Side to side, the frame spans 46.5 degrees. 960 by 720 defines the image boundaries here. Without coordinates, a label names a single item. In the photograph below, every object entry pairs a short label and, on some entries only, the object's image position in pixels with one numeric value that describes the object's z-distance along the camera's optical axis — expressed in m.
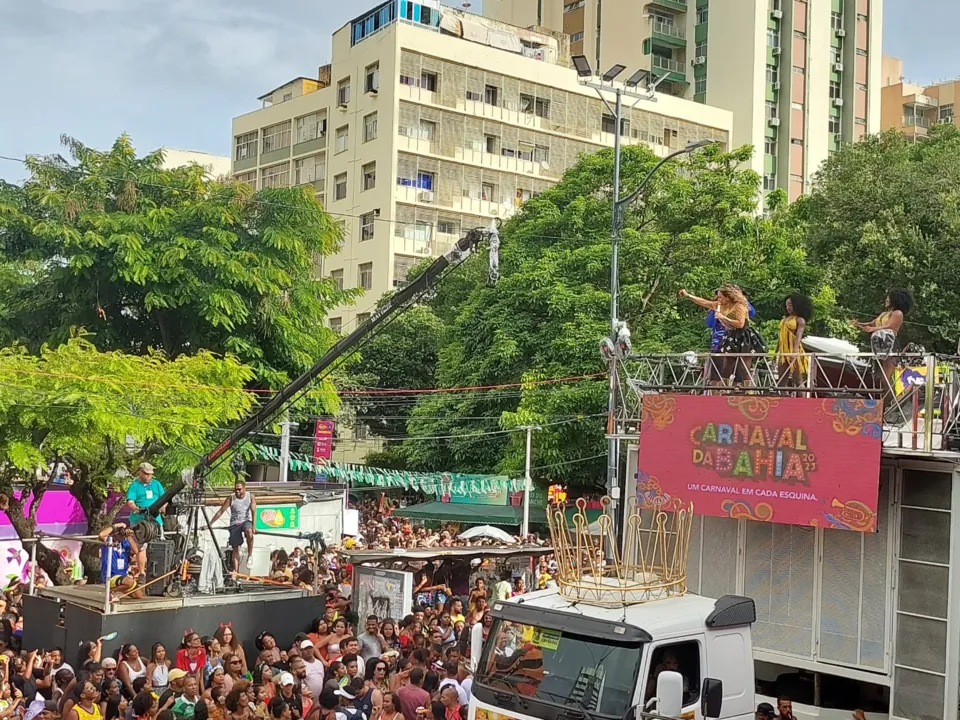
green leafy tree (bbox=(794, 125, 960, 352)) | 29.70
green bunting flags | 35.34
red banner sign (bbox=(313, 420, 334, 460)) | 34.72
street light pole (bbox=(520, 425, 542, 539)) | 33.45
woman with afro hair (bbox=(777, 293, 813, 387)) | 12.33
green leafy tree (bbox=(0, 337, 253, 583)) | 22.20
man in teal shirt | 16.27
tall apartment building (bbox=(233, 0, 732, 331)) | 50.22
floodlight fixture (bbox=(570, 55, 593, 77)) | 24.38
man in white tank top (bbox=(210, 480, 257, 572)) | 17.44
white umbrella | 29.20
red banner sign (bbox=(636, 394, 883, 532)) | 10.77
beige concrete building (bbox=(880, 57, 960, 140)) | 73.94
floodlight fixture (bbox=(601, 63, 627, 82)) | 25.08
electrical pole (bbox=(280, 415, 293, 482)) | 32.70
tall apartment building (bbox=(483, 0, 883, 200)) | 59.81
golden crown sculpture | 9.64
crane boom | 15.92
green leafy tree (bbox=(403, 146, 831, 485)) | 32.53
